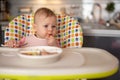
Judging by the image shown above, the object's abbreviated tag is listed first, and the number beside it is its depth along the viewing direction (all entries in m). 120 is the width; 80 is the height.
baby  1.32
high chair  0.81
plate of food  0.91
